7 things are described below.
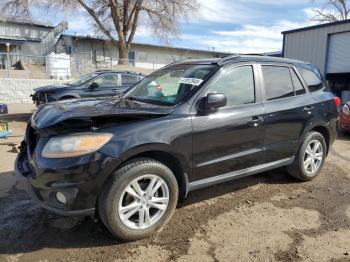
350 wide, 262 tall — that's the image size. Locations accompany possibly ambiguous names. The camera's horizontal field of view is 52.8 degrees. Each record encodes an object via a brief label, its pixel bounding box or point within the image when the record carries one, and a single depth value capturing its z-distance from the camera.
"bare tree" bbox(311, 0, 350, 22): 40.44
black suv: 3.11
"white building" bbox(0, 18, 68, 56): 37.44
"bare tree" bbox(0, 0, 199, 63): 32.53
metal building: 17.39
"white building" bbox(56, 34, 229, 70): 38.44
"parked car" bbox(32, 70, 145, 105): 10.38
